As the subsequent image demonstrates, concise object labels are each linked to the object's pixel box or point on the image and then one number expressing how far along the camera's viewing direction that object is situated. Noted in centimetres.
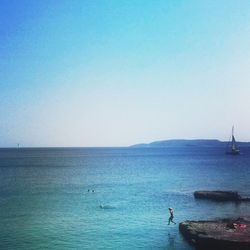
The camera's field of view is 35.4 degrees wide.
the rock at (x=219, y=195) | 6794
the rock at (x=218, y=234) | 3572
